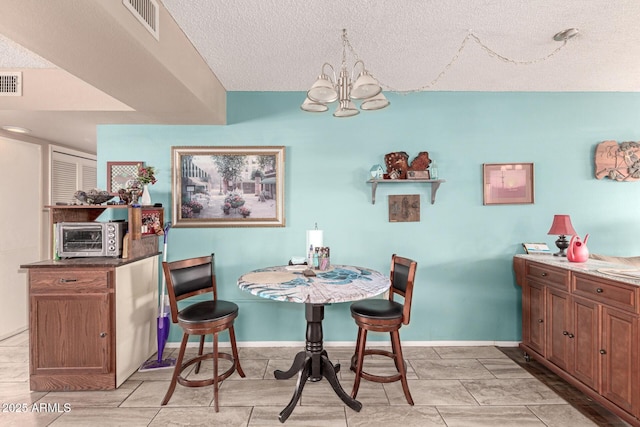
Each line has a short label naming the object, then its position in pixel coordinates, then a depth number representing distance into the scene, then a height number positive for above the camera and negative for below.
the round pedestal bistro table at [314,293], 1.82 -0.49
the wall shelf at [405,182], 2.85 +0.30
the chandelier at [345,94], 1.76 +0.73
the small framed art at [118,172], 2.97 +0.41
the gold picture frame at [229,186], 3.01 +0.27
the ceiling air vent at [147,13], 1.56 +1.09
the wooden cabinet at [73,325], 2.22 -0.83
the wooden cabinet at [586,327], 1.84 -0.84
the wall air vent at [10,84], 2.52 +1.09
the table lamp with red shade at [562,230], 2.62 -0.16
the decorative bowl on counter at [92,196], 2.53 +0.15
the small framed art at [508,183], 3.03 +0.30
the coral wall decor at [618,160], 2.98 +0.52
